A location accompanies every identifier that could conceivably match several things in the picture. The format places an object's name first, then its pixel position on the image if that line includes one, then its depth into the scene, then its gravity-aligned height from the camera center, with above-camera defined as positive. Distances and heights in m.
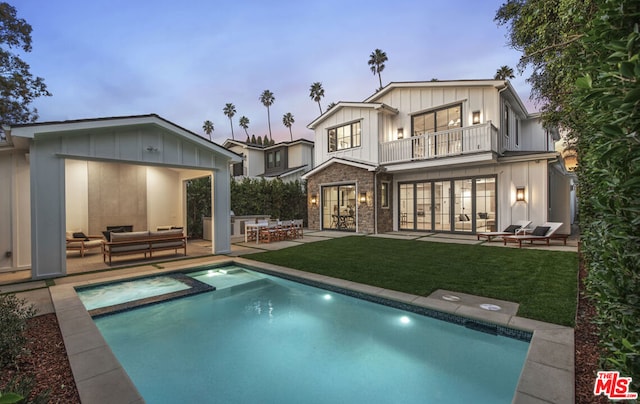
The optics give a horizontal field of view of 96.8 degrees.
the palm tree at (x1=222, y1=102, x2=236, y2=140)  46.16 +14.91
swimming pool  2.97 -1.97
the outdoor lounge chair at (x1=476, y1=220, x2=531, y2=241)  10.09 -1.11
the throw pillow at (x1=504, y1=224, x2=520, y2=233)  10.53 -1.11
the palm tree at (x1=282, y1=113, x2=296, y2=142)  44.19 +12.73
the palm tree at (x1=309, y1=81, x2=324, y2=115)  39.00 +15.08
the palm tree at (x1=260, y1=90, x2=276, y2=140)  43.88 +15.94
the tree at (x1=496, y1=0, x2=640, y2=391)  1.19 +0.18
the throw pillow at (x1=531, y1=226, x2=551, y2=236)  9.49 -1.07
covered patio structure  6.06 +0.82
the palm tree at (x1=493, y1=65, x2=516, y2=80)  22.52 +10.18
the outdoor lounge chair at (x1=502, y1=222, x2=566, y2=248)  9.22 -1.21
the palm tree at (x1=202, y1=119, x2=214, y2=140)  45.84 +12.03
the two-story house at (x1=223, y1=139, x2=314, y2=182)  21.44 +3.40
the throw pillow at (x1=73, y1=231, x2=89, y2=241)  9.17 -1.07
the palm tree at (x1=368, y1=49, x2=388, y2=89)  32.41 +16.08
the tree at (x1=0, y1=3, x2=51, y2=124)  13.55 +6.42
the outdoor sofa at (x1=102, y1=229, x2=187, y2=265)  7.48 -1.14
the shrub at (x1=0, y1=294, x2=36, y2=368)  2.67 -1.30
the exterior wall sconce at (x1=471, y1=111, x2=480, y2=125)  11.80 +3.40
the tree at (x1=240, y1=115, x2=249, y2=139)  46.81 +13.14
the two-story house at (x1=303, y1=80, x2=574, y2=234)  11.14 +1.53
